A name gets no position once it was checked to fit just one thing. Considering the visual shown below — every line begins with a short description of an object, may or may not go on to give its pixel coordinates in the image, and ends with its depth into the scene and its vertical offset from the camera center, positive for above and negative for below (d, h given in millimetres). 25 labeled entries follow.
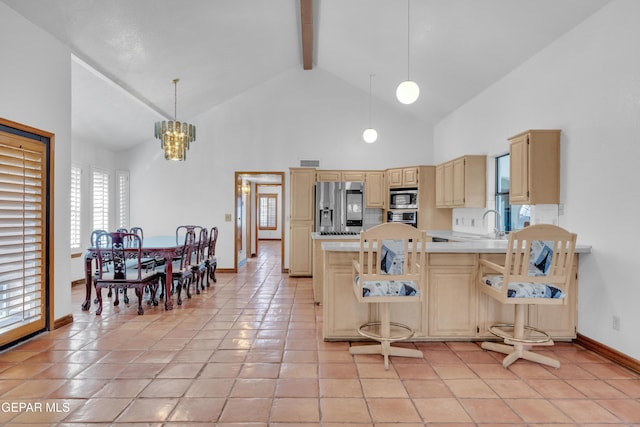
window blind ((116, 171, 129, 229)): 6941 +227
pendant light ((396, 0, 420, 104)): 3439 +1107
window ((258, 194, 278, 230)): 15109 -2
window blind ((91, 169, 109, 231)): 6271 +191
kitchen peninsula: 3189 -825
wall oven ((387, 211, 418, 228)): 6449 -93
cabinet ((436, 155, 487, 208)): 4973 +415
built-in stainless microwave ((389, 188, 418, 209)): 6488 +238
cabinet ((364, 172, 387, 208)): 6922 +438
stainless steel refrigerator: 6629 +93
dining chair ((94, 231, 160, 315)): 4137 -703
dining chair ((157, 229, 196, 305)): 4656 -722
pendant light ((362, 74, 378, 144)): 5991 +1227
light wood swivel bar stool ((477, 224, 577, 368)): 2559 -461
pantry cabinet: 6652 -212
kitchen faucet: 4500 -220
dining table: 4309 -557
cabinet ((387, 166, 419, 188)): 6453 +615
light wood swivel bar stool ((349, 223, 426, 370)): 2576 -466
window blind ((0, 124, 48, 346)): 3008 -200
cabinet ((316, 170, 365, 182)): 6930 +656
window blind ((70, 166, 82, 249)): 5664 +38
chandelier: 4691 +933
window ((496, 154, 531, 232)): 4414 +115
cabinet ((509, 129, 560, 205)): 3447 +429
